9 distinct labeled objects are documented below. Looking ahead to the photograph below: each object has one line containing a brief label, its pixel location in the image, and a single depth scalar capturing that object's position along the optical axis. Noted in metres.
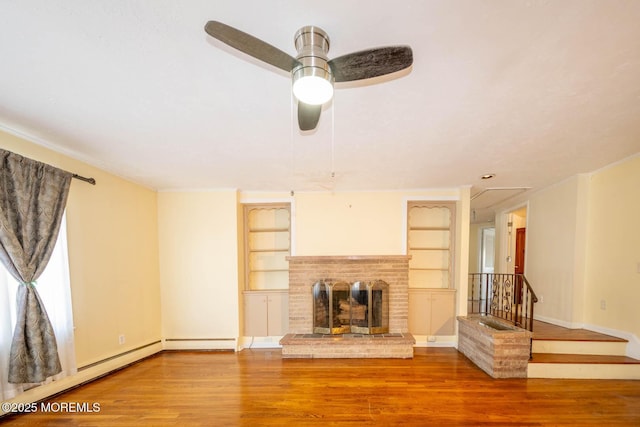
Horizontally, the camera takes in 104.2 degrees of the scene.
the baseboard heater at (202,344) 3.92
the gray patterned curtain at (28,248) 2.09
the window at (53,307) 2.10
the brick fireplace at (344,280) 3.75
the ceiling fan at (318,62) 1.04
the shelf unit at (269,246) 4.36
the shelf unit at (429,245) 4.28
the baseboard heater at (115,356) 2.80
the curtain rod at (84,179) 2.68
